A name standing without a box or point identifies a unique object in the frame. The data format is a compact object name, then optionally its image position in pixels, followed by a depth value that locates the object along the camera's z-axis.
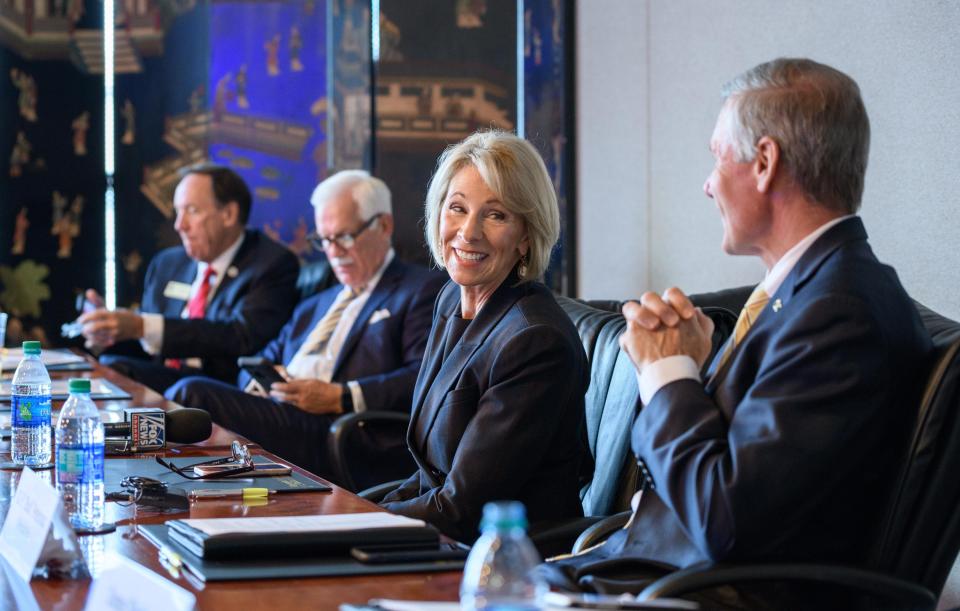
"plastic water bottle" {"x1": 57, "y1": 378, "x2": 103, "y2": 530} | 3.00
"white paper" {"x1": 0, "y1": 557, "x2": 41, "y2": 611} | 2.68
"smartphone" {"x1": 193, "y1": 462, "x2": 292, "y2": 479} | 3.33
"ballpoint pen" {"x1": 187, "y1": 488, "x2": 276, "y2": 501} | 3.16
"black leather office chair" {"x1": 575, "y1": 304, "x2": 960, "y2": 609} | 2.99
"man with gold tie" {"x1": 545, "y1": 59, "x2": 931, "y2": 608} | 2.94
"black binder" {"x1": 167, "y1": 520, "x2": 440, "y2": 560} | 2.78
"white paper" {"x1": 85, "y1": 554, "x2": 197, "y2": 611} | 2.52
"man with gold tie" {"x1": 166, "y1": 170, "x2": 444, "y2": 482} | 4.76
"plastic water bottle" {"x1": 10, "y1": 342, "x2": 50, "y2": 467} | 3.43
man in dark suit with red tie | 5.72
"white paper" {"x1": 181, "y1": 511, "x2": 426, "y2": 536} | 2.84
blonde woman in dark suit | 3.44
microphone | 3.56
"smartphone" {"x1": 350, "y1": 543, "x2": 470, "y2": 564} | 2.79
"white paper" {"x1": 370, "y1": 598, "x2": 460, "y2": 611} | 2.55
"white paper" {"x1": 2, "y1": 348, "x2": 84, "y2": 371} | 5.04
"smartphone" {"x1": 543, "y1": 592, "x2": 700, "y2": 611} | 2.54
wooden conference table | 2.66
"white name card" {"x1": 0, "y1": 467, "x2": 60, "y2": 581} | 2.75
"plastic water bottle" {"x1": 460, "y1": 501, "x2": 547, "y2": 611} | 2.24
